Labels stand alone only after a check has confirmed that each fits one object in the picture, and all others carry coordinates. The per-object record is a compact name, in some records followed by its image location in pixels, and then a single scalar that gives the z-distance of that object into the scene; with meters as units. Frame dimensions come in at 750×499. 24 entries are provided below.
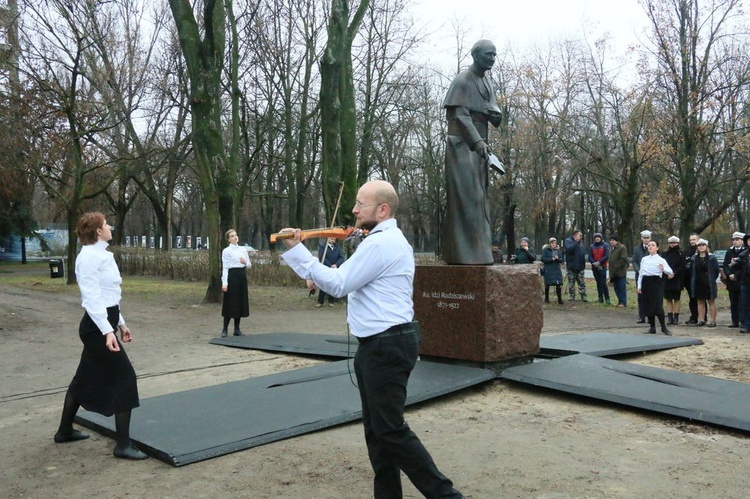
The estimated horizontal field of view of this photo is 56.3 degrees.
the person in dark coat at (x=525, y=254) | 17.59
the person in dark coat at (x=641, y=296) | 13.59
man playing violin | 3.74
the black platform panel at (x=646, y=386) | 6.13
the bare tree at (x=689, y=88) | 25.11
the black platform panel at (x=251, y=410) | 5.41
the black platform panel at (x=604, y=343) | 9.12
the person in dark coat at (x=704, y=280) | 13.56
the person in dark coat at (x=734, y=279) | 13.24
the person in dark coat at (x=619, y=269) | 16.89
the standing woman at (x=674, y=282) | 13.58
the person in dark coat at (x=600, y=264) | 17.75
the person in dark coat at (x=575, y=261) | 17.81
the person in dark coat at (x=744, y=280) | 12.71
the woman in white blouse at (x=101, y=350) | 5.25
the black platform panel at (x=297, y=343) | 9.76
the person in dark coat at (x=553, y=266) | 17.45
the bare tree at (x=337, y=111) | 17.84
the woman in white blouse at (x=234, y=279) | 11.43
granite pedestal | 7.75
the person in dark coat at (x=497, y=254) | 18.23
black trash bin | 29.80
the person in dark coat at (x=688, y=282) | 14.01
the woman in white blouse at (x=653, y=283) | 11.99
